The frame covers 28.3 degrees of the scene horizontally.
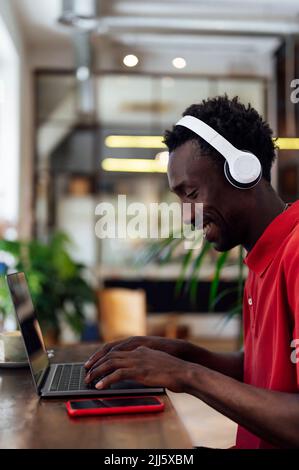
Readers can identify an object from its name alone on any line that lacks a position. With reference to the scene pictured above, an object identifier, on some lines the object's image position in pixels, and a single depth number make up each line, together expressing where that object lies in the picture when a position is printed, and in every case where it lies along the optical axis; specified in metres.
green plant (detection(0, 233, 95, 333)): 3.86
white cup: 1.25
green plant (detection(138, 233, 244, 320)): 1.74
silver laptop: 0.98
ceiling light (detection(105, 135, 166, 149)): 5.19
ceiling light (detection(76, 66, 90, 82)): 5.50
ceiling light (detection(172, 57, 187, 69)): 2.98
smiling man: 0.83
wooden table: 0.76
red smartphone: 0.87
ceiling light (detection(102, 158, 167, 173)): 6.00
